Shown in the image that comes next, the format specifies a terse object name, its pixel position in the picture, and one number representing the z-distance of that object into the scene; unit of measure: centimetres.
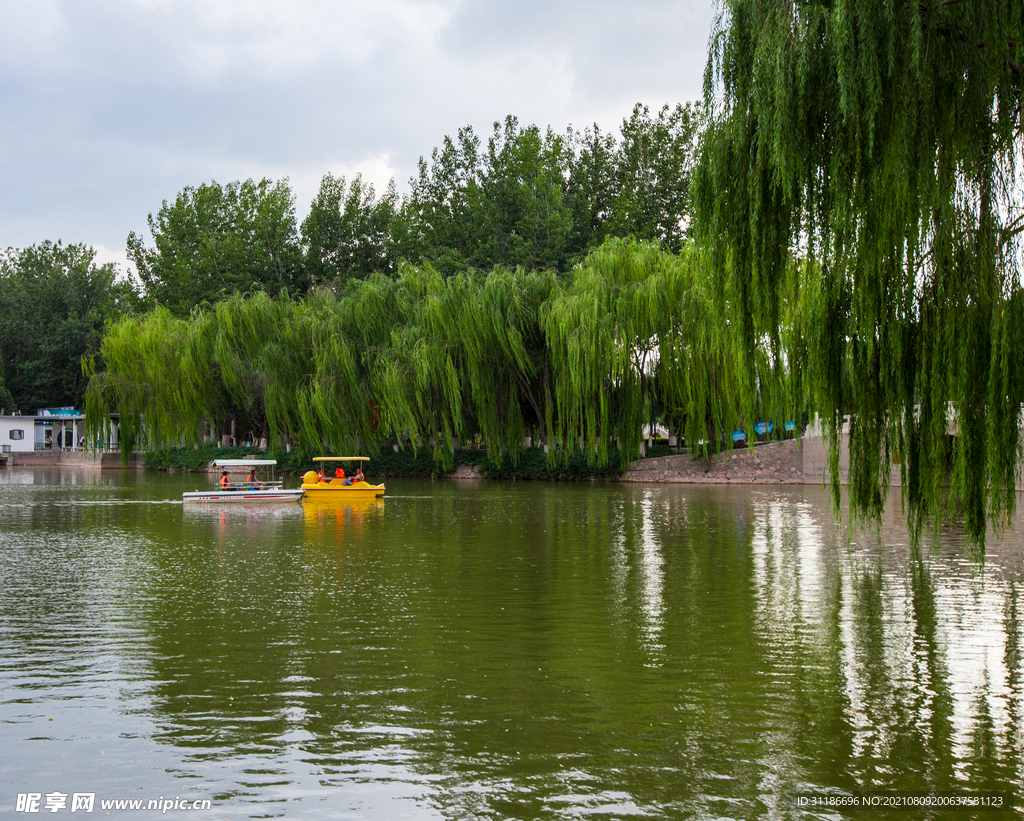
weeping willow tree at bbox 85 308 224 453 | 4266
